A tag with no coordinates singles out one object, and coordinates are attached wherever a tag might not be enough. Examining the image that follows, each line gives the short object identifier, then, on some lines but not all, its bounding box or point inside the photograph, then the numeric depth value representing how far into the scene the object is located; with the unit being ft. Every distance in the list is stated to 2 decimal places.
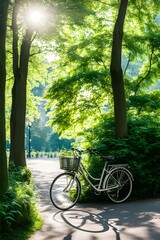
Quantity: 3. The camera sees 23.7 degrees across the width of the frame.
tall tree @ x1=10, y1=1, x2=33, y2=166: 40.37
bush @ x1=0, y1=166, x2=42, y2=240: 17.30
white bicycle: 25.88
